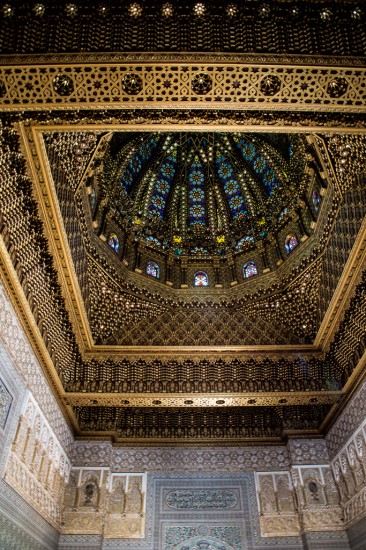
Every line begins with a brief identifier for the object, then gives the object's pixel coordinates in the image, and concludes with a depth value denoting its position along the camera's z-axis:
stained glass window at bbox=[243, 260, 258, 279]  9.64
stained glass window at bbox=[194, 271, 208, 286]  9.89
